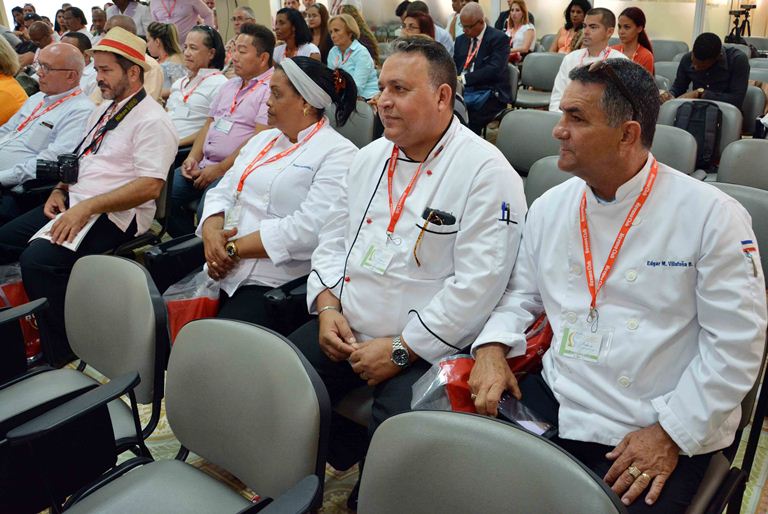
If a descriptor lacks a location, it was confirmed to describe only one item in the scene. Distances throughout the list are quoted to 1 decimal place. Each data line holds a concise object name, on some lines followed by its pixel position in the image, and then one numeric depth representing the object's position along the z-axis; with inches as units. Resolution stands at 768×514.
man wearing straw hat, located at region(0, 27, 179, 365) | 111.7
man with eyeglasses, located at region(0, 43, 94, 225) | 130.3
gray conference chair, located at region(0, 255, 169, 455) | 68.5
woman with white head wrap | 92.6
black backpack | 134.8
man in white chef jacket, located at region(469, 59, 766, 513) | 52.2
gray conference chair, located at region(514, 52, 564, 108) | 228.8
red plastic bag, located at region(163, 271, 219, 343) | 94.6
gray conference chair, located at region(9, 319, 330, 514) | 52.6
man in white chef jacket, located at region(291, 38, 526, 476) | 69.3
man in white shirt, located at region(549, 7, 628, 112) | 165.0
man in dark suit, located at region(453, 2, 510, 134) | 196.9
